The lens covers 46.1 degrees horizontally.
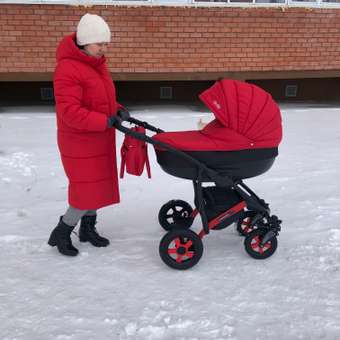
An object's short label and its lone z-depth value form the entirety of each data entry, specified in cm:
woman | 232
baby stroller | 240
